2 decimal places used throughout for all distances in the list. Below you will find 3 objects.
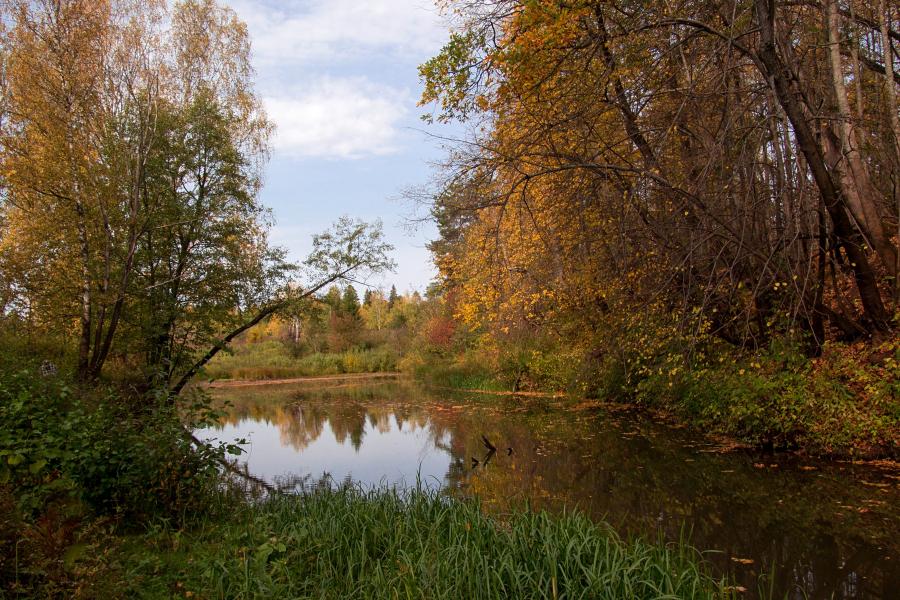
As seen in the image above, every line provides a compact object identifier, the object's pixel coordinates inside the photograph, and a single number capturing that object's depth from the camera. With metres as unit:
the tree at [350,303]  39.66
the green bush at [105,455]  4.39
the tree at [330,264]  13.30
